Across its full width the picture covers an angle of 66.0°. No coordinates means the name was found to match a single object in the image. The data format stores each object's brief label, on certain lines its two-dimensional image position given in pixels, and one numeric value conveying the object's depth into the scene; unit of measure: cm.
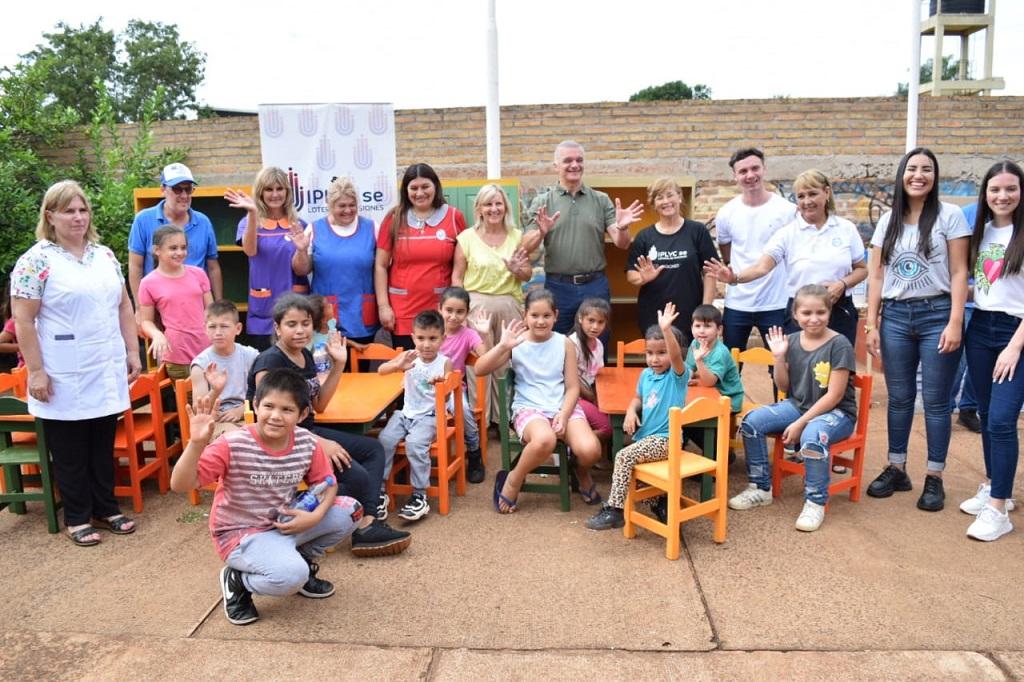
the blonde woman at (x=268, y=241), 526
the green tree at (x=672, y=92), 3766
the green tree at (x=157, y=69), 3052
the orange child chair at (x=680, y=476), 381
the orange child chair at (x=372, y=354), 517
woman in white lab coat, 390
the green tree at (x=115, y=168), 1023
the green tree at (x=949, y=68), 4334
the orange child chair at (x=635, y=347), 527
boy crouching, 319
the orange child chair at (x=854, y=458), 453
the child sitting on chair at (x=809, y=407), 428
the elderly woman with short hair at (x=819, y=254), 478
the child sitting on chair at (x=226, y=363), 436
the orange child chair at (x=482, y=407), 514
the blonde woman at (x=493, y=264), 523
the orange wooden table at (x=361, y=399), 411
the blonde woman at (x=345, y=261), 532
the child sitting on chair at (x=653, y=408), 404
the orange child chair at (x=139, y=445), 458
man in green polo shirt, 539
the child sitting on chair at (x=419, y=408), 441
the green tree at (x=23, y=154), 980
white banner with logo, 681
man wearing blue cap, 515
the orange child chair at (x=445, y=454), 438
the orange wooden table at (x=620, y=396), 418
